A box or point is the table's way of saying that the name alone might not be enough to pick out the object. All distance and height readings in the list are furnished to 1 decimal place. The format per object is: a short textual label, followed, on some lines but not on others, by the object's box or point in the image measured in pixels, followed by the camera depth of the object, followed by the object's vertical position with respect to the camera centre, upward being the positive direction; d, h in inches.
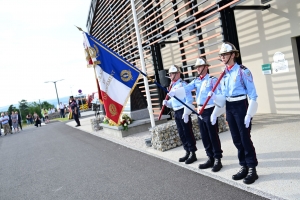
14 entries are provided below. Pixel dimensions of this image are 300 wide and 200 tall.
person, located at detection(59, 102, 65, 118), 1188.3 -16.7
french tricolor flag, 274.8 +22.4
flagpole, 318.4 +35.5
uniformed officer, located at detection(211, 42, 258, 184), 156.5 -13.3
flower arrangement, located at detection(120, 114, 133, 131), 391.4 -31.3
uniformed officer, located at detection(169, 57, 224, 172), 189.8 -22.6
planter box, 393.7 -41.6
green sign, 342.9 +9.5
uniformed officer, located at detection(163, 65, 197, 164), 213.0 -20.2
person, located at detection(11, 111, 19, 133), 873.5 -14.9
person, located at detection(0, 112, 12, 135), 813.9 -18.0
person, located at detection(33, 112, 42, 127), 970.1 -32.9
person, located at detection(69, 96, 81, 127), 625.6 -1.2
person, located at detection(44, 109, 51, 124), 1096.8 -21.5
